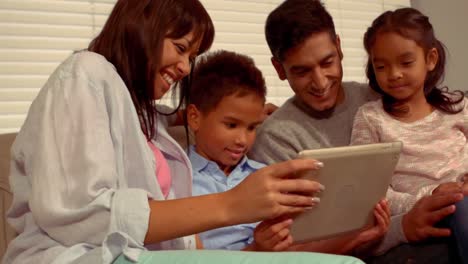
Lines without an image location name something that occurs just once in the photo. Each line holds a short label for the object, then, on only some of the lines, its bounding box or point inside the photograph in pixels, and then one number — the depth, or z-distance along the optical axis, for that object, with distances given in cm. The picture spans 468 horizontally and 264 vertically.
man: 156
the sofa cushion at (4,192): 136
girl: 151
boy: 142
